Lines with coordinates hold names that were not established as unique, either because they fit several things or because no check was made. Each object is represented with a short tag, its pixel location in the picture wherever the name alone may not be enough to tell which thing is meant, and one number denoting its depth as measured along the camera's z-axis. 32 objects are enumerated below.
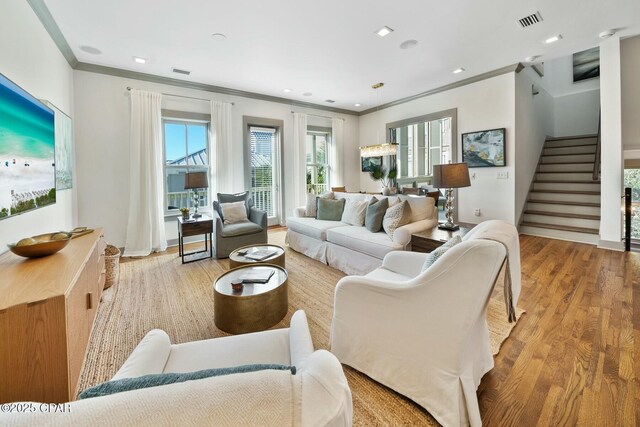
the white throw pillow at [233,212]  4.29
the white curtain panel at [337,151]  6.89
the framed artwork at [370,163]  7.00
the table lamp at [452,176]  2.95
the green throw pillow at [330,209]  4.19
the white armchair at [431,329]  1.22
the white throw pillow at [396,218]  3.10
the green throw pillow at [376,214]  3.34
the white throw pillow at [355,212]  3.73
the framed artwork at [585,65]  6.16
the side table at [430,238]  2.70
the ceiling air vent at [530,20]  3.12
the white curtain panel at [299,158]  6.16
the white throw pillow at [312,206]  4.50
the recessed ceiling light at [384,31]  3.29
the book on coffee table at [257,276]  2.29
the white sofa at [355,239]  2.96
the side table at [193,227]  3.84
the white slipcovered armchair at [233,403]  0.38
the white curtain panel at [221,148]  5.02
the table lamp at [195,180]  4.07
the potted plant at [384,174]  6.68
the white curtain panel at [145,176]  4.27
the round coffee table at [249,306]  2.09
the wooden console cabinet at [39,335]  1.18
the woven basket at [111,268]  3.07
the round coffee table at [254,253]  2.81
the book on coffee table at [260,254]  2.89
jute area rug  1.50
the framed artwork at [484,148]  4.77
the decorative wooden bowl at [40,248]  1.76
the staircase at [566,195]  4.68
